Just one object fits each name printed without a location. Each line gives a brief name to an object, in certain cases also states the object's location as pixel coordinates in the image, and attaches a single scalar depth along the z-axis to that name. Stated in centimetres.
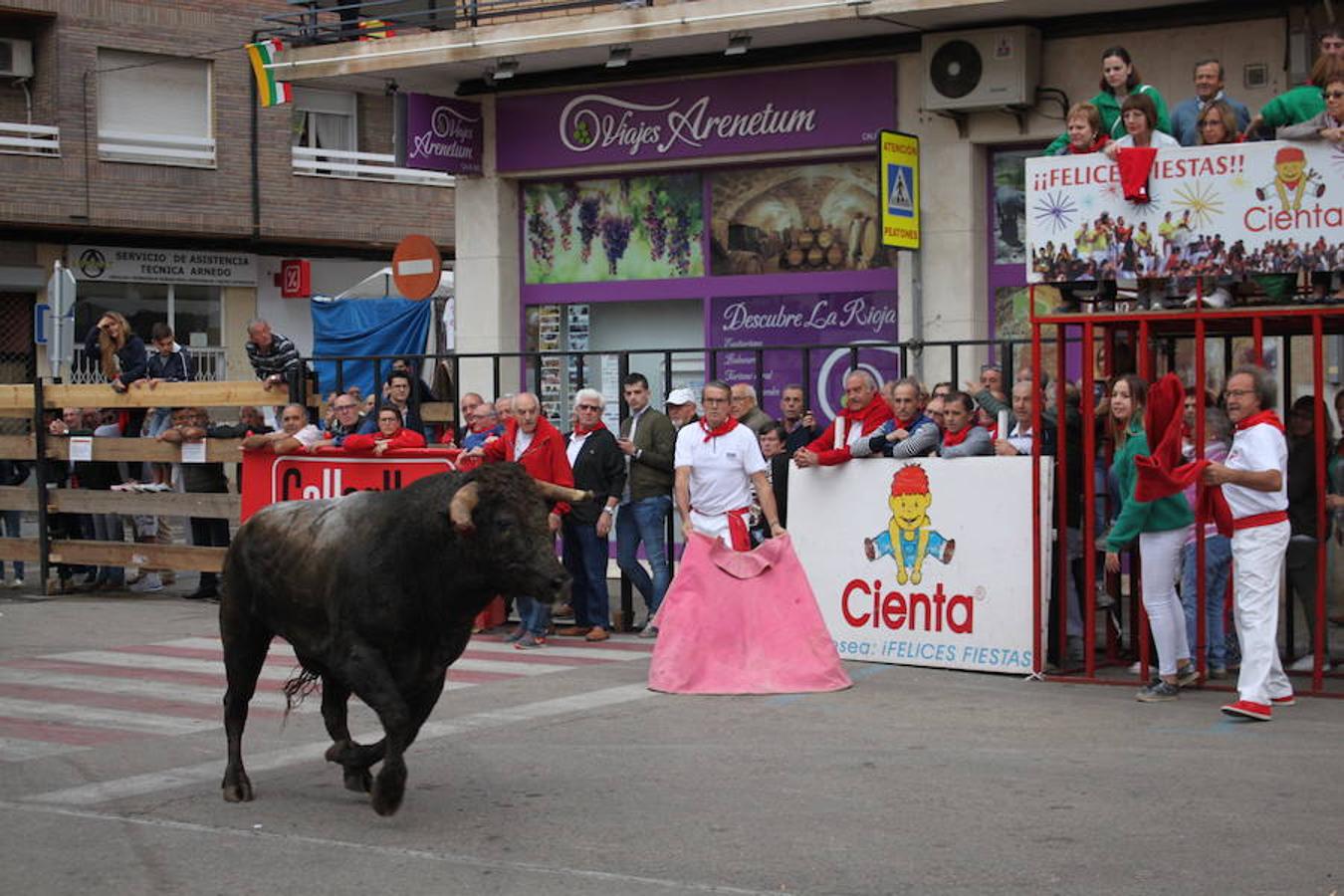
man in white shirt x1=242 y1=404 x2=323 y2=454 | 1631
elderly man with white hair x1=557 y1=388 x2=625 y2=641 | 1459
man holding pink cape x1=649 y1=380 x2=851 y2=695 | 1205
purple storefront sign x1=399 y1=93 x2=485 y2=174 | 2005
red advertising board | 1544
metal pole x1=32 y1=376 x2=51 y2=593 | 1858
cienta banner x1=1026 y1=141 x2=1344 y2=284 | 1119
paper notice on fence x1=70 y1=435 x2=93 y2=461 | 1828
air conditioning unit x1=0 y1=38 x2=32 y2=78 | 3291
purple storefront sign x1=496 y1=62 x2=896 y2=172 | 1828
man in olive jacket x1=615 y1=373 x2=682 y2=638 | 1470
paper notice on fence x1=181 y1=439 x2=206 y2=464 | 1750
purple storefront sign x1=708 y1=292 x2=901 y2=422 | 1844
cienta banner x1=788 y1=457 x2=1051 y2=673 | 1259
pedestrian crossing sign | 1723
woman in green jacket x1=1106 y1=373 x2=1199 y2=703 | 1141
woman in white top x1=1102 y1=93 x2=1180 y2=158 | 1158
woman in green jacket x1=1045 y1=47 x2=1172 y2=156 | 1263
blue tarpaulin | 2711
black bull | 812
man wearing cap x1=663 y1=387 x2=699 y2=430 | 1459
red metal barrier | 1153
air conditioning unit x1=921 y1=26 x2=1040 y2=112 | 1688
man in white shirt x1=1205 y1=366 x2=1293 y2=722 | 1066
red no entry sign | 1858
